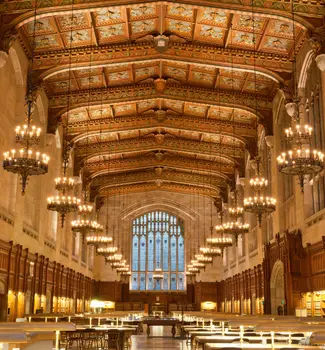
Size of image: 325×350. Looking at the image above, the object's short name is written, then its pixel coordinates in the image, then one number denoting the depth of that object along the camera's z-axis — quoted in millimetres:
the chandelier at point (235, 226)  21688
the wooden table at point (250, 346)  7852
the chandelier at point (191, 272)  38038
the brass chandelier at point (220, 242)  24891
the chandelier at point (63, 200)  16688
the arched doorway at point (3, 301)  16984
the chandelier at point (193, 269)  37469
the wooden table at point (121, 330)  13868
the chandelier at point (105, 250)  29766
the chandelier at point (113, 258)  32219
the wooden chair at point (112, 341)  15266
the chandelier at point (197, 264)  34550
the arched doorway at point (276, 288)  22391
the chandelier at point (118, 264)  34738
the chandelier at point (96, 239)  25906
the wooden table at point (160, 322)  23203
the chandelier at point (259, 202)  17156
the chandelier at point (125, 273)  39800
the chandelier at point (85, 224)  20688
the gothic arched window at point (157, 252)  44156
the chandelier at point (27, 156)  12125
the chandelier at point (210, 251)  29438
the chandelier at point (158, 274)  39688
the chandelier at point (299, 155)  11961
